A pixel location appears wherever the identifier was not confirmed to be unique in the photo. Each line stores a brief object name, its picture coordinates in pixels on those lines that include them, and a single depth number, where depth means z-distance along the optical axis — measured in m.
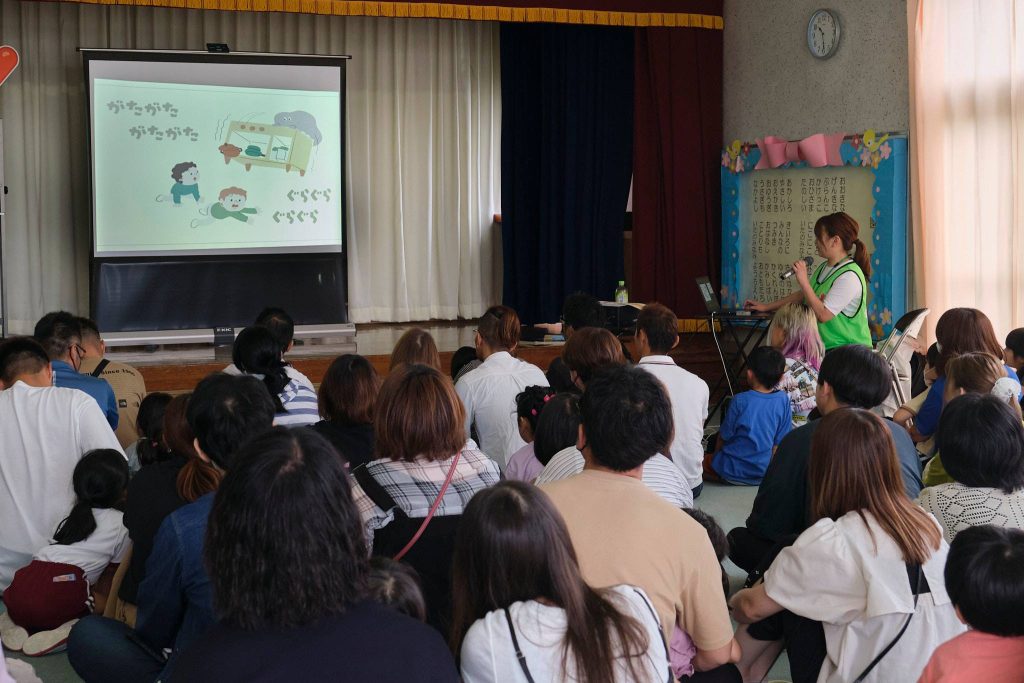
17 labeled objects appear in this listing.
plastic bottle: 6.55
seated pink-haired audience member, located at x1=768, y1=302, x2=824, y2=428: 4.84
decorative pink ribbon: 6.12
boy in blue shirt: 4.62
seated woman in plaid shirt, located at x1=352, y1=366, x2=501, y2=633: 2.21
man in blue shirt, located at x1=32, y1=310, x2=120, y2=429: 3.65
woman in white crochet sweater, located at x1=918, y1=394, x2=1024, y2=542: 2.30
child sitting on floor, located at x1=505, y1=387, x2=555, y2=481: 2.96
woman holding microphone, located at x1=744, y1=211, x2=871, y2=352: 5.13
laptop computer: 6.20
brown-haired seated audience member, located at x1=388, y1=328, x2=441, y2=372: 3.78
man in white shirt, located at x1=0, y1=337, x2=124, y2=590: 3.19
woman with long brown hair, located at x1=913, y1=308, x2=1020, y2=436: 3.72
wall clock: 6.08
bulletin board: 5.80
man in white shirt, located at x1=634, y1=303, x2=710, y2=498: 3.82
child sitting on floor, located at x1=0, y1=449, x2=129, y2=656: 2.99
